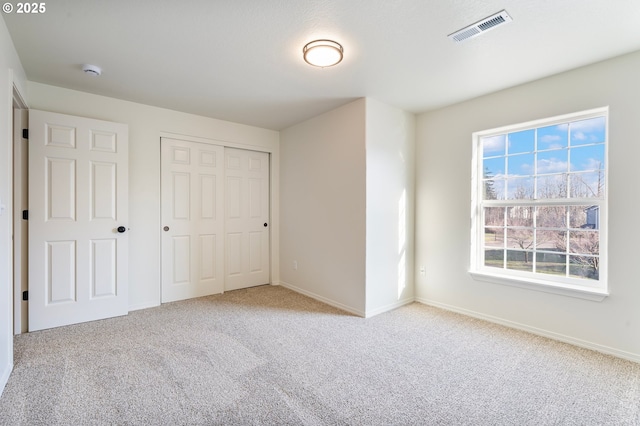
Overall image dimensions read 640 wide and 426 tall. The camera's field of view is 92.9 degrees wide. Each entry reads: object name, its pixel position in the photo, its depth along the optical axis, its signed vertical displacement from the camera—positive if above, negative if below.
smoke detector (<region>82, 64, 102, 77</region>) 2.61 +1.23
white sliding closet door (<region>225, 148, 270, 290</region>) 4.36 -0.11
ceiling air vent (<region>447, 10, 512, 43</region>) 1.95 +1.25
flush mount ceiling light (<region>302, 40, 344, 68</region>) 2.23 +1.20
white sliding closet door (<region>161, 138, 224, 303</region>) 3.80 -0.10
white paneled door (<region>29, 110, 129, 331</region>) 2.91 -0.09
